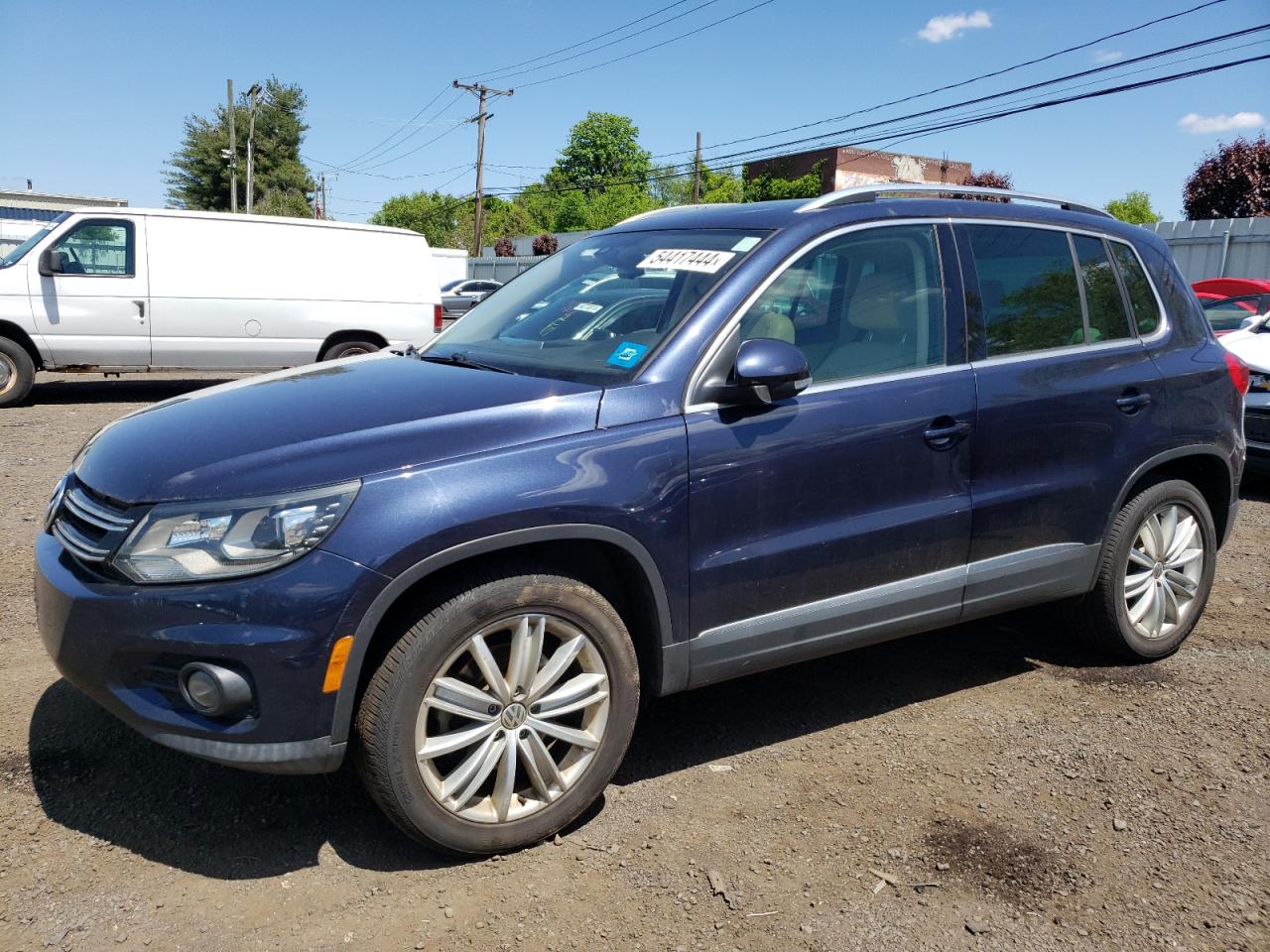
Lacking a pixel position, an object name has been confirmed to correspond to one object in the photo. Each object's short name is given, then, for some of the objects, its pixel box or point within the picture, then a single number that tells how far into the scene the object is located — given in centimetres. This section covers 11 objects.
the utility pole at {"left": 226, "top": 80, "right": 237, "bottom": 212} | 5019
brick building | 5931
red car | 1109
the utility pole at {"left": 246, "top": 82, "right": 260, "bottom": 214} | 5091
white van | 1105
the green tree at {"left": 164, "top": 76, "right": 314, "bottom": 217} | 5688
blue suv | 257
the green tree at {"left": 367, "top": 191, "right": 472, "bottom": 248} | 9200
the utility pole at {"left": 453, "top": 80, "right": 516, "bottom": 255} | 4681
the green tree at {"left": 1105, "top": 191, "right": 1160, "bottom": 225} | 7417
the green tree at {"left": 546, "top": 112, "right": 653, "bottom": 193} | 9500
